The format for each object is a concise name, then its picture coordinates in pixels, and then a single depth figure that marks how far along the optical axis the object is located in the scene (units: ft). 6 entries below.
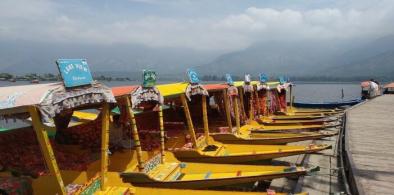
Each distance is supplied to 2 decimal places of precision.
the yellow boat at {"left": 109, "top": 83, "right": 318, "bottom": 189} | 31.65
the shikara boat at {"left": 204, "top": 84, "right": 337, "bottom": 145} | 49.74
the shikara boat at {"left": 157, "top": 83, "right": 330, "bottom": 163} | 40.75
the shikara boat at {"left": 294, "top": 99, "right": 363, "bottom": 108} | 108.37
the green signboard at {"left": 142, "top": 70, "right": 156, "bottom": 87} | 33.09
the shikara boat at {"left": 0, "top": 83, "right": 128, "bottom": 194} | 21.68
